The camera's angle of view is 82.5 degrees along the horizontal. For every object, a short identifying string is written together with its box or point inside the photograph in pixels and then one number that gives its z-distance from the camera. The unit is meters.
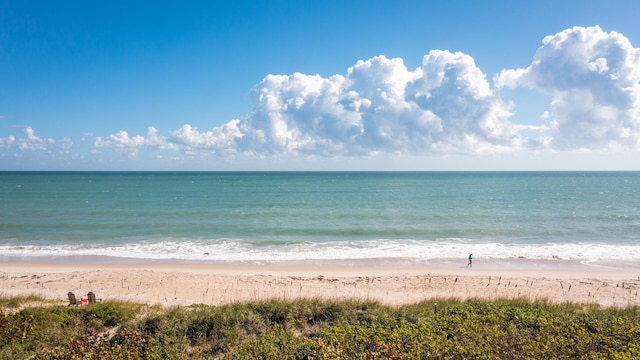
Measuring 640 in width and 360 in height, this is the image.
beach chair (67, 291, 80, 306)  12.39
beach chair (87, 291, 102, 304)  12.74
